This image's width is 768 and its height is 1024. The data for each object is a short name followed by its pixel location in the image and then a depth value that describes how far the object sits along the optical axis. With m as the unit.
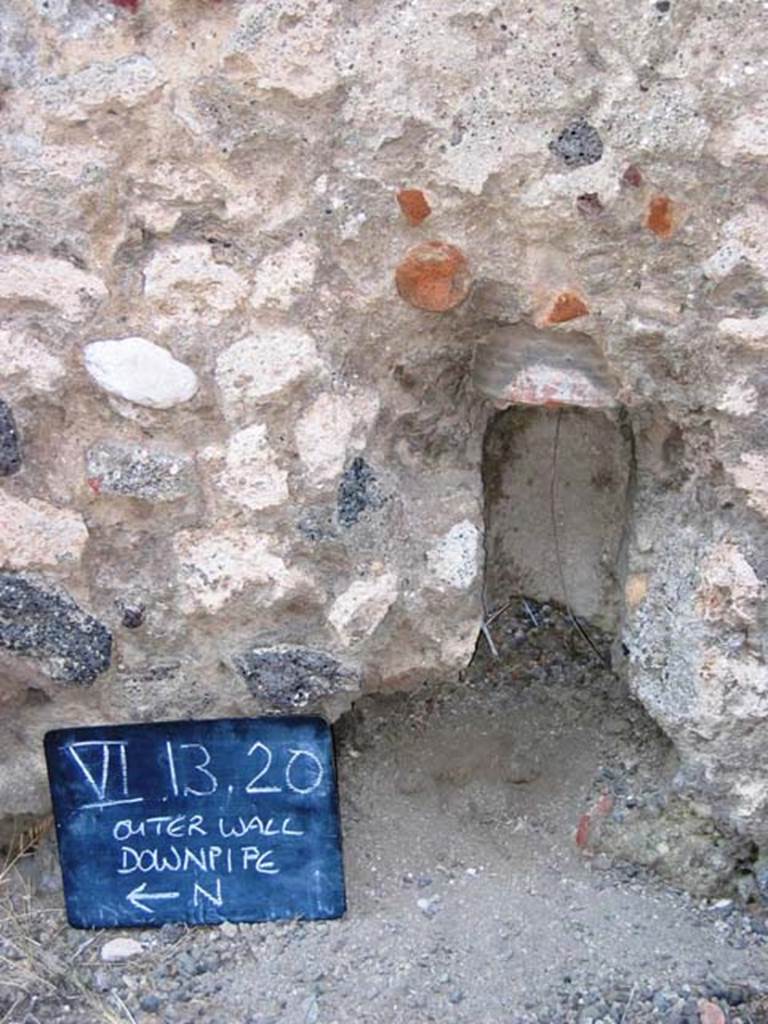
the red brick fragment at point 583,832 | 1.91
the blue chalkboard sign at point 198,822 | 1.82
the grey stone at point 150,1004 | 1.74
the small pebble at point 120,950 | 1.82
